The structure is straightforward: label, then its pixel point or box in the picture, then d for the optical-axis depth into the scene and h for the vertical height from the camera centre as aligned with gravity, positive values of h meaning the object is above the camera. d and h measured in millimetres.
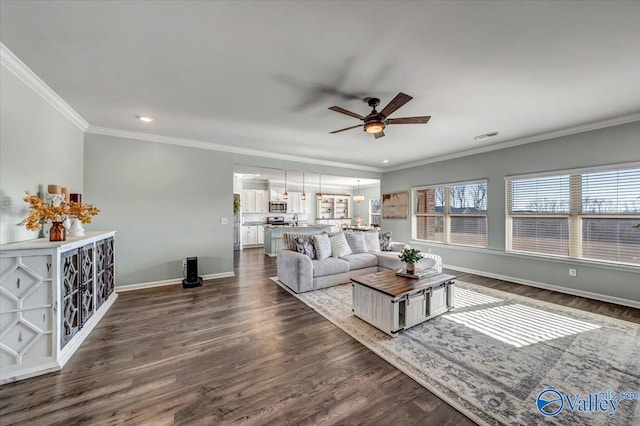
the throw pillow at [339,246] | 4766 -664
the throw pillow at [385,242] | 5531 -670
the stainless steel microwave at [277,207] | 9598 +262
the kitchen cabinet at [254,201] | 9195 +497
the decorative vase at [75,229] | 2836 -186
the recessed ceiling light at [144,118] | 3471 +1415
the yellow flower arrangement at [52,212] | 2189 +13
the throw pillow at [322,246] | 4479 -622
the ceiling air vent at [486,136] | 4270 +1419
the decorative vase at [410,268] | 3348 -773
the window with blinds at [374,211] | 10656 +84
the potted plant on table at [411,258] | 3350 -642
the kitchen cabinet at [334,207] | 10850 +298
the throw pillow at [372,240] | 5363 -610
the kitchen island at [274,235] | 7598 -721
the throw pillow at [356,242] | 5148 -628
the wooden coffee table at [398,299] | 2703 -1062
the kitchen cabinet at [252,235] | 9180 -848
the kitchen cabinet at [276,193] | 9654 +850
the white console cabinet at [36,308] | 1956 -822
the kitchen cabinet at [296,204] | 10008 +404
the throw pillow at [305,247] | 4400 -627
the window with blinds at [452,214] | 5375 -15
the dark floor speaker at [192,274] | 4316 -1115
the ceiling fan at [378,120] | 2627 +1099
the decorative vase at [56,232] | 2395 -189
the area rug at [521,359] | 1693 -1373
